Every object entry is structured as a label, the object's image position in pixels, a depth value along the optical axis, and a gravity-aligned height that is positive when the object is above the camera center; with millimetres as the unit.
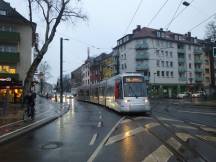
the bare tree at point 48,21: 14666 +6564
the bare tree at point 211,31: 24975 +9235
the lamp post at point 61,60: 19516 +3677
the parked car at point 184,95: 34547 -1313
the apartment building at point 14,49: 22100 +6199
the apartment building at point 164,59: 40938 +8133
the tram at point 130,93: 10924 -242
